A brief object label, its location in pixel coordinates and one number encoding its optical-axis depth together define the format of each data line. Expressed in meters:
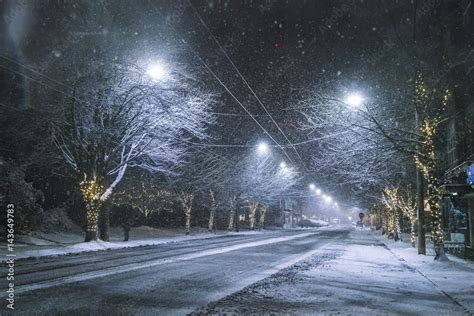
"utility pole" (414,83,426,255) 22.31
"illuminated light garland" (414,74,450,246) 19.11
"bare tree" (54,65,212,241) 24.17
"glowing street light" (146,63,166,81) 23.14
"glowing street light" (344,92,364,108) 18.41
